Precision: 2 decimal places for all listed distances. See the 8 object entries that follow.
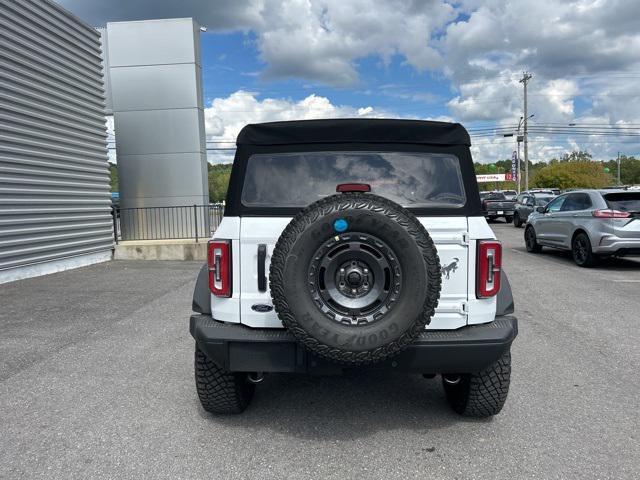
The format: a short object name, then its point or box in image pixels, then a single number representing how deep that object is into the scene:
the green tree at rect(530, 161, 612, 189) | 69.25
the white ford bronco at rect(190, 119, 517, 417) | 2.70
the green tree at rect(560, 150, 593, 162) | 108.25
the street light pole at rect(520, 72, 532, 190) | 49.09
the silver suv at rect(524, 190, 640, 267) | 9.83
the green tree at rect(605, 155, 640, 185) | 117.06
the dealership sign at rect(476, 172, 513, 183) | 101.75
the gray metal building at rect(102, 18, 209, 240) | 13.90
